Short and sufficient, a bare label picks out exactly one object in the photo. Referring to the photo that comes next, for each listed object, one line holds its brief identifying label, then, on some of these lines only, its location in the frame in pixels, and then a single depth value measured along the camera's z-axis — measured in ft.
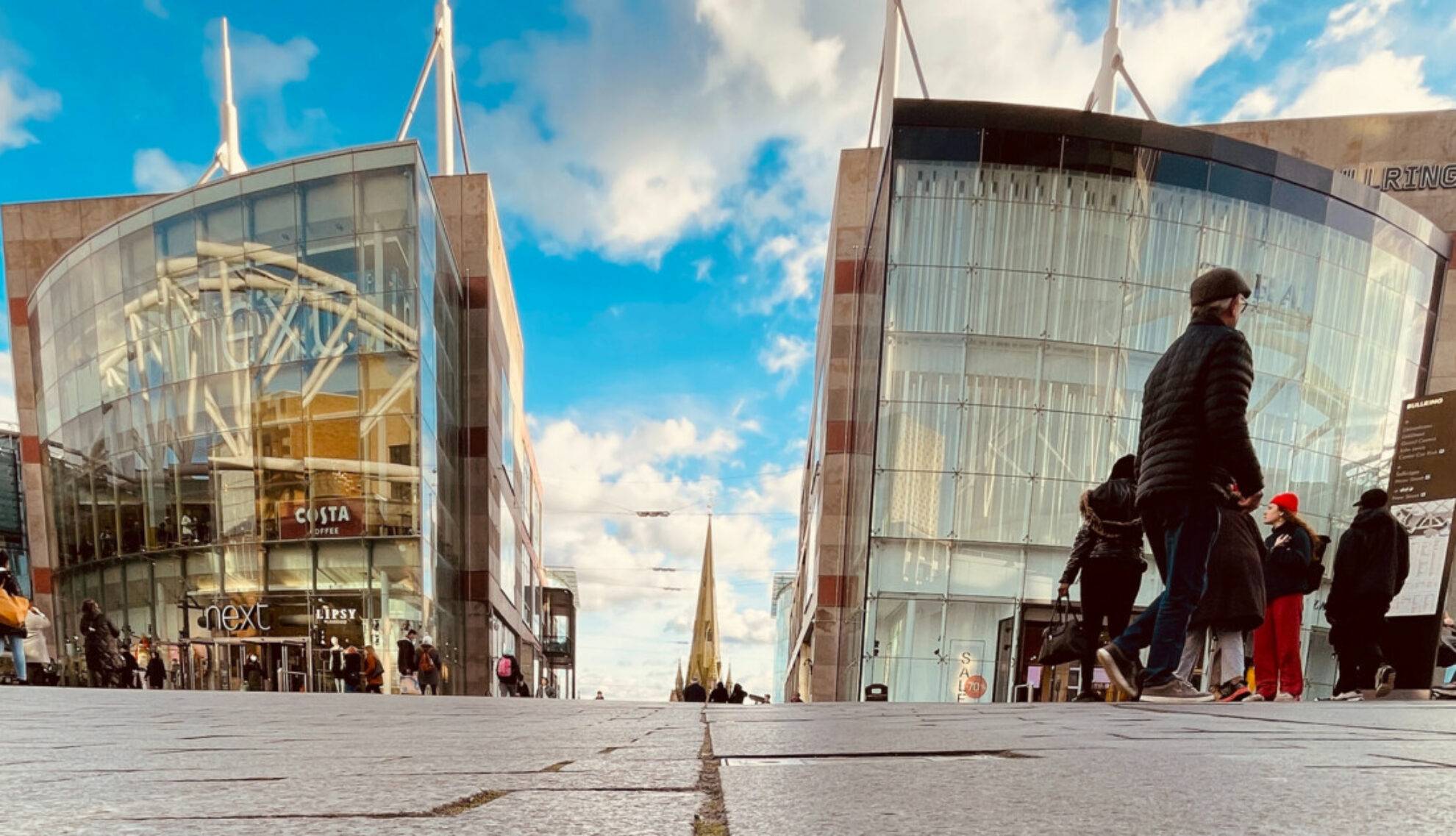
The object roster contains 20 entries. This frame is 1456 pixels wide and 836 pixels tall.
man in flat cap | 15.61
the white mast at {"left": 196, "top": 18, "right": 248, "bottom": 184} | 133.08
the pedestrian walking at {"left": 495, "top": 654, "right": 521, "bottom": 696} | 64.64
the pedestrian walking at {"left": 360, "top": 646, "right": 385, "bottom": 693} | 54.60
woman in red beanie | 21.75
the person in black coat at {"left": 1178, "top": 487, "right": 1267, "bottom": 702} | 16.72
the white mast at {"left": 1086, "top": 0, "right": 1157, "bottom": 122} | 107.04
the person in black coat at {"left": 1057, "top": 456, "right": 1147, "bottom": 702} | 20.62
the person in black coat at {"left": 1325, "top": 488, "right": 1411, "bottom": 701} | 24.31
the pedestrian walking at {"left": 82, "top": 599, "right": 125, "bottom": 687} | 52.80
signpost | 26.84
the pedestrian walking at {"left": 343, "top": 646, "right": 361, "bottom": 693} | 60.29
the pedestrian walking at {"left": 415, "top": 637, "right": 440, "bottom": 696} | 56.54
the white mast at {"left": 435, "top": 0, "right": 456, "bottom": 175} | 118.93
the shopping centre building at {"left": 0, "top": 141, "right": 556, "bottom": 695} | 65.92
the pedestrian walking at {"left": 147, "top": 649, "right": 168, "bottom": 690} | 61.72
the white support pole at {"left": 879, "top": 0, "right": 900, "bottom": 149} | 104.68
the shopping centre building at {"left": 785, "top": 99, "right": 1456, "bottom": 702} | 62.23
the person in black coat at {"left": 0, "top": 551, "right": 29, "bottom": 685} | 35.70
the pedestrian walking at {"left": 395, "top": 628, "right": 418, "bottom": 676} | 57.47
